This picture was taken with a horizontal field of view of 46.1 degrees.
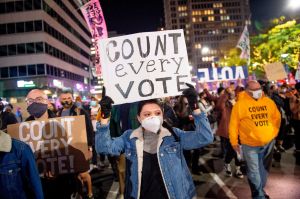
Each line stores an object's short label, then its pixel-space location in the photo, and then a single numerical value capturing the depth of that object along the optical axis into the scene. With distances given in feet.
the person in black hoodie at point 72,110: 22.87
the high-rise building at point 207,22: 598.34
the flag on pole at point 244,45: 48.03
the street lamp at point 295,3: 57.57
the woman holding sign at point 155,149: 10.58
